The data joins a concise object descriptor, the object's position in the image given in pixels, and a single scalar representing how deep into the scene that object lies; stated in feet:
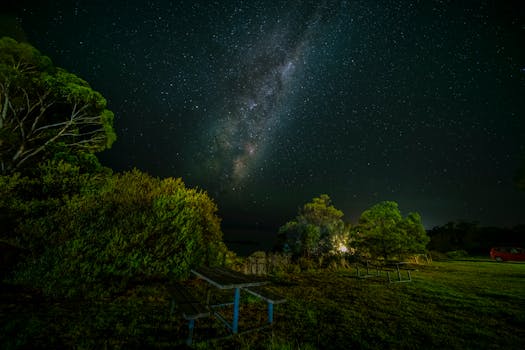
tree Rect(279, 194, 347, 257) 59.77
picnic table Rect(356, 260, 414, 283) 29.36
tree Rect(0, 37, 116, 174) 30.71
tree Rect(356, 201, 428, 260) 46.01
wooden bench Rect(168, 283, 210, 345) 10.31
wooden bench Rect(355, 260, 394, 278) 31.74
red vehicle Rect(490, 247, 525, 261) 65.31
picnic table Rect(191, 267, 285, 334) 11.88
